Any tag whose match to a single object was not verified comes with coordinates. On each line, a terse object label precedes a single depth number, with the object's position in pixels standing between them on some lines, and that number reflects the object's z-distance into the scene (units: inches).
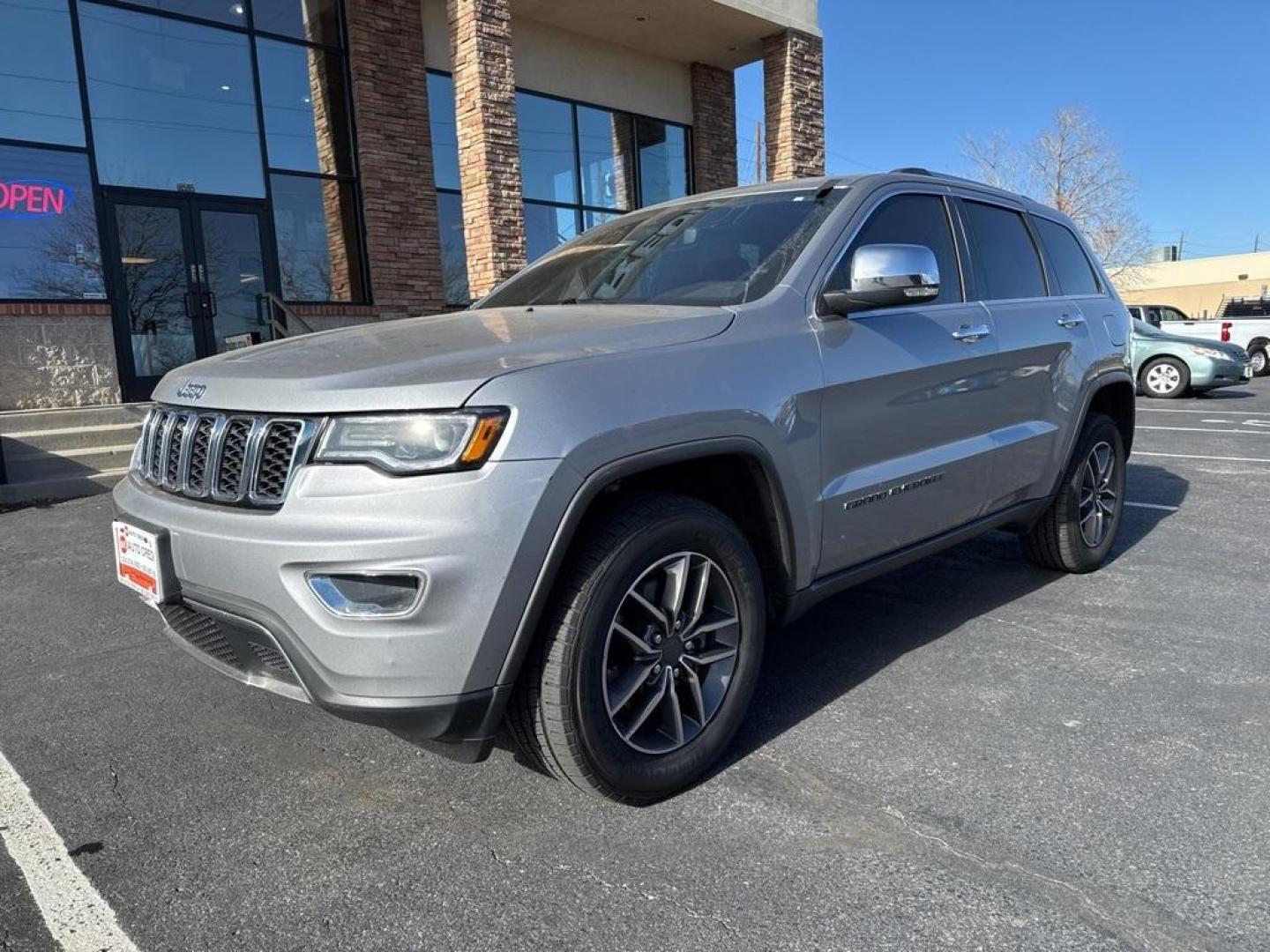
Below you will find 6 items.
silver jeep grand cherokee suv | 82.7
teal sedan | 597.3
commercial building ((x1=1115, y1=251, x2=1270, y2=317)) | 2352.4
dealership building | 365.1
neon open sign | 354.9
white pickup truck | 794.2
